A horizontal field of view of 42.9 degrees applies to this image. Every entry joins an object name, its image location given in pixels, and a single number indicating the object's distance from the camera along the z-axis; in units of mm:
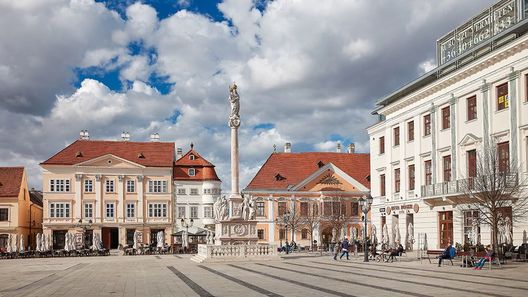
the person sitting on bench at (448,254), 29484
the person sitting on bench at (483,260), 26391
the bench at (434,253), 36625
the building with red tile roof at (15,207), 71125
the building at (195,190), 77312
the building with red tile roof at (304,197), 70375
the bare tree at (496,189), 30742
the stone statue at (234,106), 42531
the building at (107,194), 73875
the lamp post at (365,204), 36625
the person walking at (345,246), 39438
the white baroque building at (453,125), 33906
